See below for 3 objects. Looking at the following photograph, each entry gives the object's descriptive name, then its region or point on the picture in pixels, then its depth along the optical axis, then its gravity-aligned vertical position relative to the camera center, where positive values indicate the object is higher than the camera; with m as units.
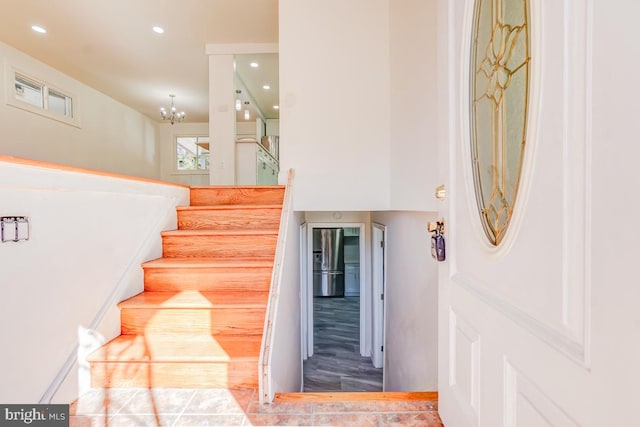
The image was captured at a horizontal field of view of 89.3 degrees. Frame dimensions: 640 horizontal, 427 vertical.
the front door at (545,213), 0.48 -0.02
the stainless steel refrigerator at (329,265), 7.71 -1.47
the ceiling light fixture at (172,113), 6.22 +1.78
